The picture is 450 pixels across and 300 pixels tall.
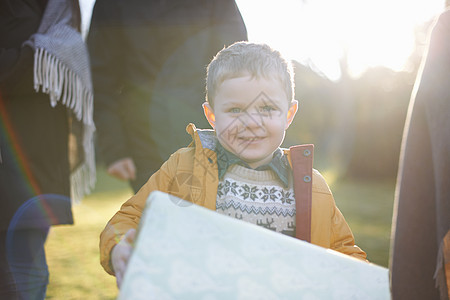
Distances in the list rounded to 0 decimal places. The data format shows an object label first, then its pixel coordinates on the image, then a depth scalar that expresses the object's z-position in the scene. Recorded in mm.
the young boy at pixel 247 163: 1011
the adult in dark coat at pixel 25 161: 1399
